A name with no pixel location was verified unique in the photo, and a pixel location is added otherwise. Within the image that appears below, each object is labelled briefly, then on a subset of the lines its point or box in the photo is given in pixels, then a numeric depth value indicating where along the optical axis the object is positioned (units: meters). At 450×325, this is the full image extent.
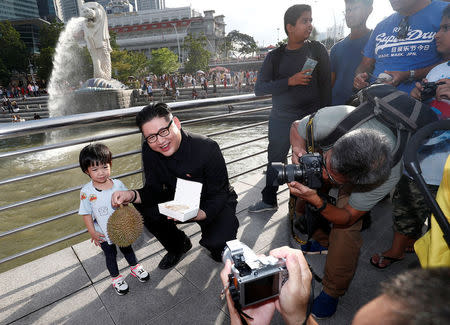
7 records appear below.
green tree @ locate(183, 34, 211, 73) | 42.10
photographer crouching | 1.31
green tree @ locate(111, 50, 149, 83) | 33.78
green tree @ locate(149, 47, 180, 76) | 41.66
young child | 1.89
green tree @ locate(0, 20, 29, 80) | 38.34
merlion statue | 16.05
